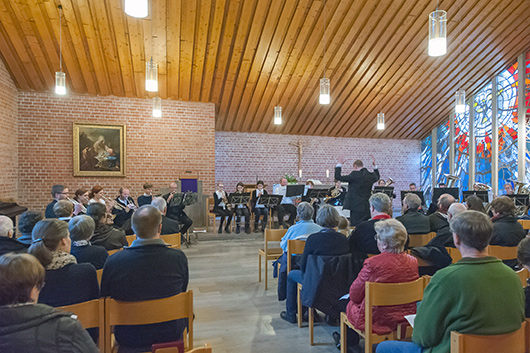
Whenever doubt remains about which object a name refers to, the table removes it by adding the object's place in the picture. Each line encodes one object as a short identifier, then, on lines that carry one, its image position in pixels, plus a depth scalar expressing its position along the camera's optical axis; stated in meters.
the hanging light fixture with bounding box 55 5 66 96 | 6.08
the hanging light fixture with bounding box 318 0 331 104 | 6.37
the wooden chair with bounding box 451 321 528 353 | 1.51
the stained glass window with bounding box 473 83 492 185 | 10.92
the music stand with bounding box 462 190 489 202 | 8.19
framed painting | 9.09
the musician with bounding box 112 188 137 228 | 6.46
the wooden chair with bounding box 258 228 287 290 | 4.58
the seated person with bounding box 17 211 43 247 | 3.02
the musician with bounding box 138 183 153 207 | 7.99
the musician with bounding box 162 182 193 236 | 7.66
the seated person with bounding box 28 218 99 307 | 2.06
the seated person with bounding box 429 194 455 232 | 3.98
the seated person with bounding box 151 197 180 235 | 4.92
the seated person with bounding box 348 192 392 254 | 3.23
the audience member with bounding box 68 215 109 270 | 2.72
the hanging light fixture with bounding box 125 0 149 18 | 2.67
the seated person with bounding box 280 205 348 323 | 3.08
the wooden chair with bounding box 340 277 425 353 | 2.22
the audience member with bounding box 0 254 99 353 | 1.18
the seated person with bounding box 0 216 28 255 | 2.75
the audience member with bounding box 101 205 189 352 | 2.12
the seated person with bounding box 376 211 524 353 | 1.56
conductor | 6.22
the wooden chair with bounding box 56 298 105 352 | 1.91
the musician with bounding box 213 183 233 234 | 8.91
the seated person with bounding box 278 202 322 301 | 3.90
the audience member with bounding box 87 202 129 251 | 3.50
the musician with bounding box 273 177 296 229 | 9.20
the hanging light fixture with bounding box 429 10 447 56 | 3.85
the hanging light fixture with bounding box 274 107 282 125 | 9.20
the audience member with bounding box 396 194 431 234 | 4.04
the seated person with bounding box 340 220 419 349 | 2.40
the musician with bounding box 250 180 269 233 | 9.20
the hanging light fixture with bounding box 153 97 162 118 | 7.70
